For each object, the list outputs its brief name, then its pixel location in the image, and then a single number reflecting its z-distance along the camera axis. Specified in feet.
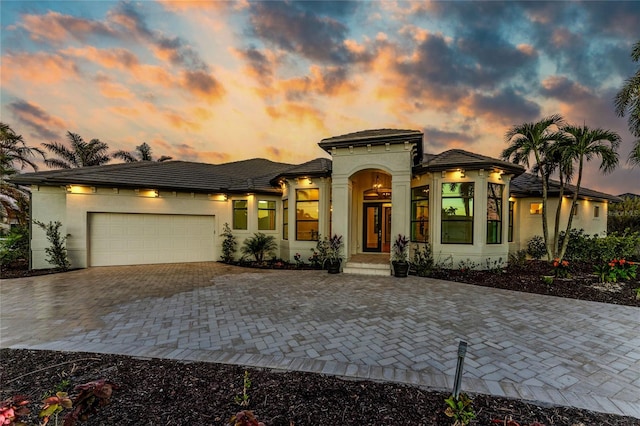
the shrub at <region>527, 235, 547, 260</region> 37.96
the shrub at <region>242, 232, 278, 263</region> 37.19
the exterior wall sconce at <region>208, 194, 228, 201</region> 39.24
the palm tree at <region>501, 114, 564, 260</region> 28.22
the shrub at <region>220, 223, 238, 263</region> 38.73
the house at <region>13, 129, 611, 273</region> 29.81
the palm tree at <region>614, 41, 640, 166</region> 26.20
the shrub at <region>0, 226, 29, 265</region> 32.29
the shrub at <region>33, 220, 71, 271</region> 30.66
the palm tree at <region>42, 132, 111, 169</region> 55.52
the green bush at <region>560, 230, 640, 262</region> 35.70
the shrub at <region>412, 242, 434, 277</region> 28.45
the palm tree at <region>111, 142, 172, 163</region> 65.72
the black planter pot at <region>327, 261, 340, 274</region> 29.35
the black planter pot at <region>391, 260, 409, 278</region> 27.40
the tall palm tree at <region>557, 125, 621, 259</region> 26.61
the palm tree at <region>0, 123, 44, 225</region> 32.40
